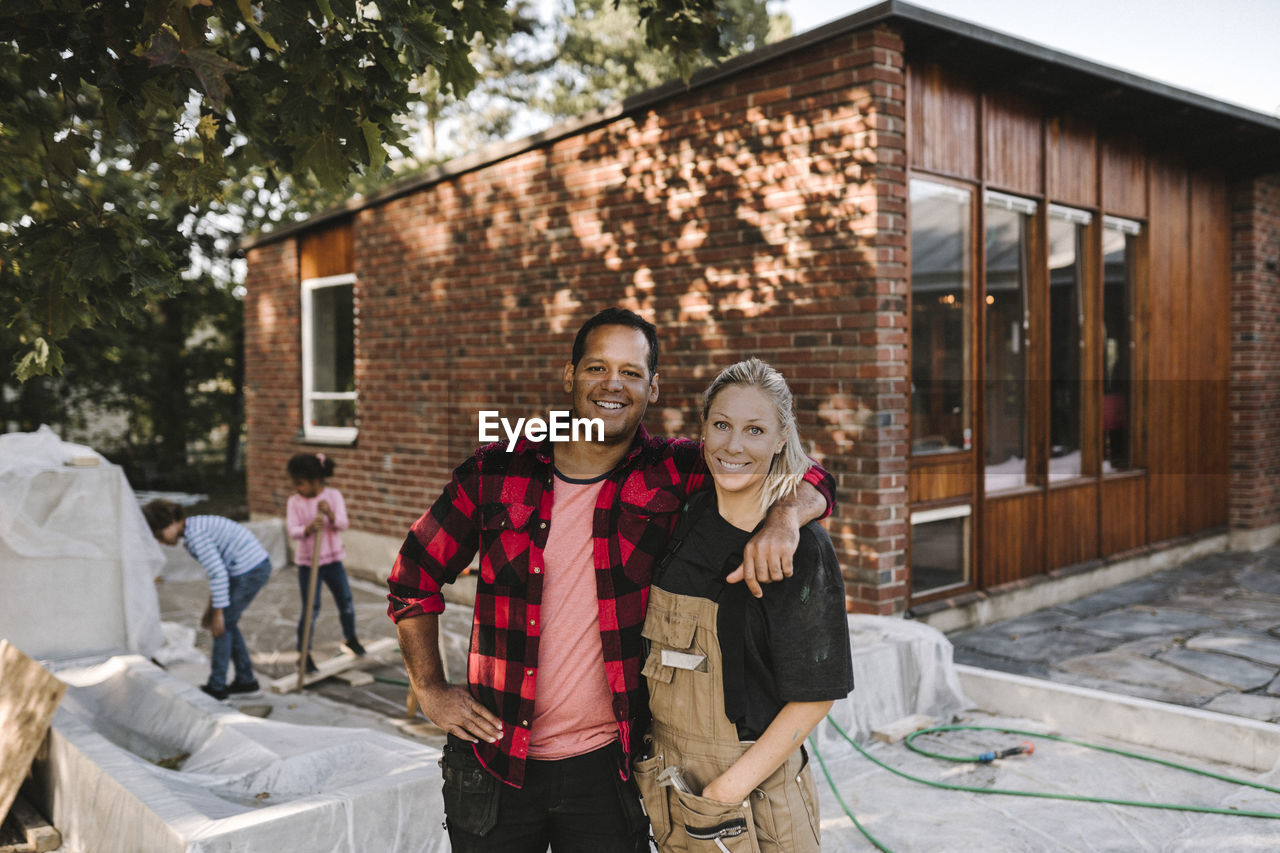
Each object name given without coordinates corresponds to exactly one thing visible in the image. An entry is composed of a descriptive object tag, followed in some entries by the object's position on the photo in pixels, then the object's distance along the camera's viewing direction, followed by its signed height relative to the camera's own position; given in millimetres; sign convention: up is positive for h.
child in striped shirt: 6441 -935
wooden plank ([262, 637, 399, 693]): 6742 -1673
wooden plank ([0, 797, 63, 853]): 4262 -1761
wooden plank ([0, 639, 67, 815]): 4453 -1283
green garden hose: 4191 -1634
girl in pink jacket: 7301 -689
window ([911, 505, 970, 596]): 6797 -856
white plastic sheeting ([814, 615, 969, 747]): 5285 -1388
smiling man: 2299 -446
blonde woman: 2107 -499
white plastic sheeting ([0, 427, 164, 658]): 6316 -823
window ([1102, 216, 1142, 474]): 8656 +751
